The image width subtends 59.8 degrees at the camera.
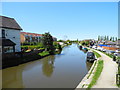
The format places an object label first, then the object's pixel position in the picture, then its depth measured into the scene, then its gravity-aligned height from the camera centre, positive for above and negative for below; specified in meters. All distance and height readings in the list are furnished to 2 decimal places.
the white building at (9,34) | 16.99 +1.60
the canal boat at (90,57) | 18.56 -2.66
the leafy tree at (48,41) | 29.12 +0.39
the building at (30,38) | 59.12 +3.27
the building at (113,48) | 27.50 -1.60
